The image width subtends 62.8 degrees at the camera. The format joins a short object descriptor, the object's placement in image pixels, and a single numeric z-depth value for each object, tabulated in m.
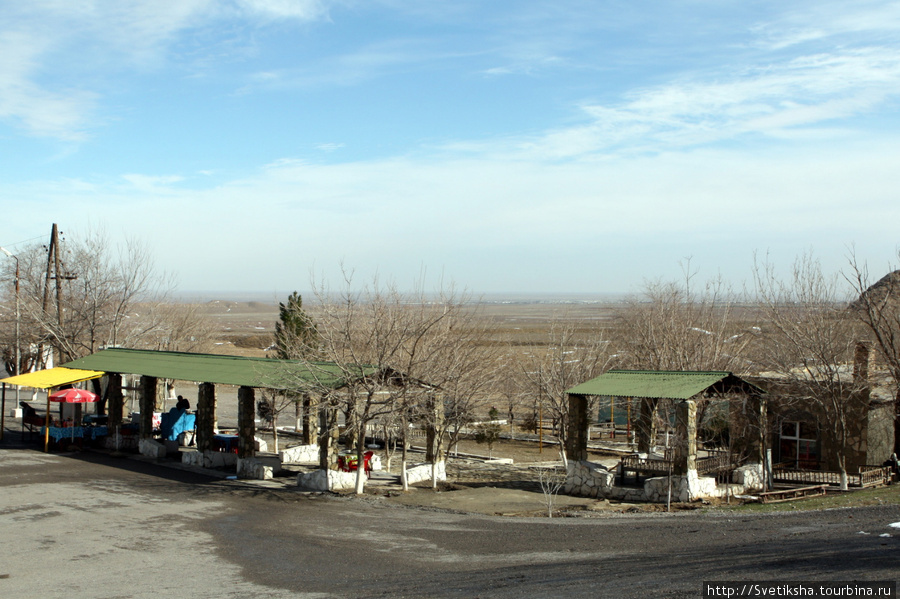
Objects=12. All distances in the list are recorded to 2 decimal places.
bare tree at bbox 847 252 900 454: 21.53
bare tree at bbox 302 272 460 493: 19.48
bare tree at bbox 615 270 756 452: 27.84
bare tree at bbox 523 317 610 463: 27.51
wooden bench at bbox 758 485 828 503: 19.93
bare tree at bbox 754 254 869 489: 22.25
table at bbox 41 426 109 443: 25.81
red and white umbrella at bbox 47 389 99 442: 24.77
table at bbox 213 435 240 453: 25.03
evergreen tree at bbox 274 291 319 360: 28.91
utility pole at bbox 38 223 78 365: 33.06
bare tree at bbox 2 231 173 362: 33.44
